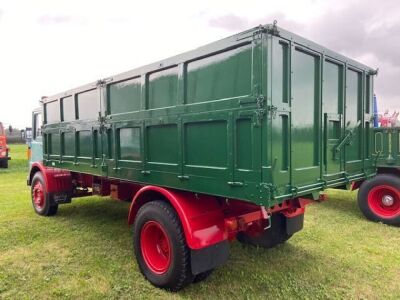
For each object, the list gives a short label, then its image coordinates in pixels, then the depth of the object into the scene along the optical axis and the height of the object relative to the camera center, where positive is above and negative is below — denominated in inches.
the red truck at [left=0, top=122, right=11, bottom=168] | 634.2 -16.5
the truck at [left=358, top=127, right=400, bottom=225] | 250.1 -34.7
